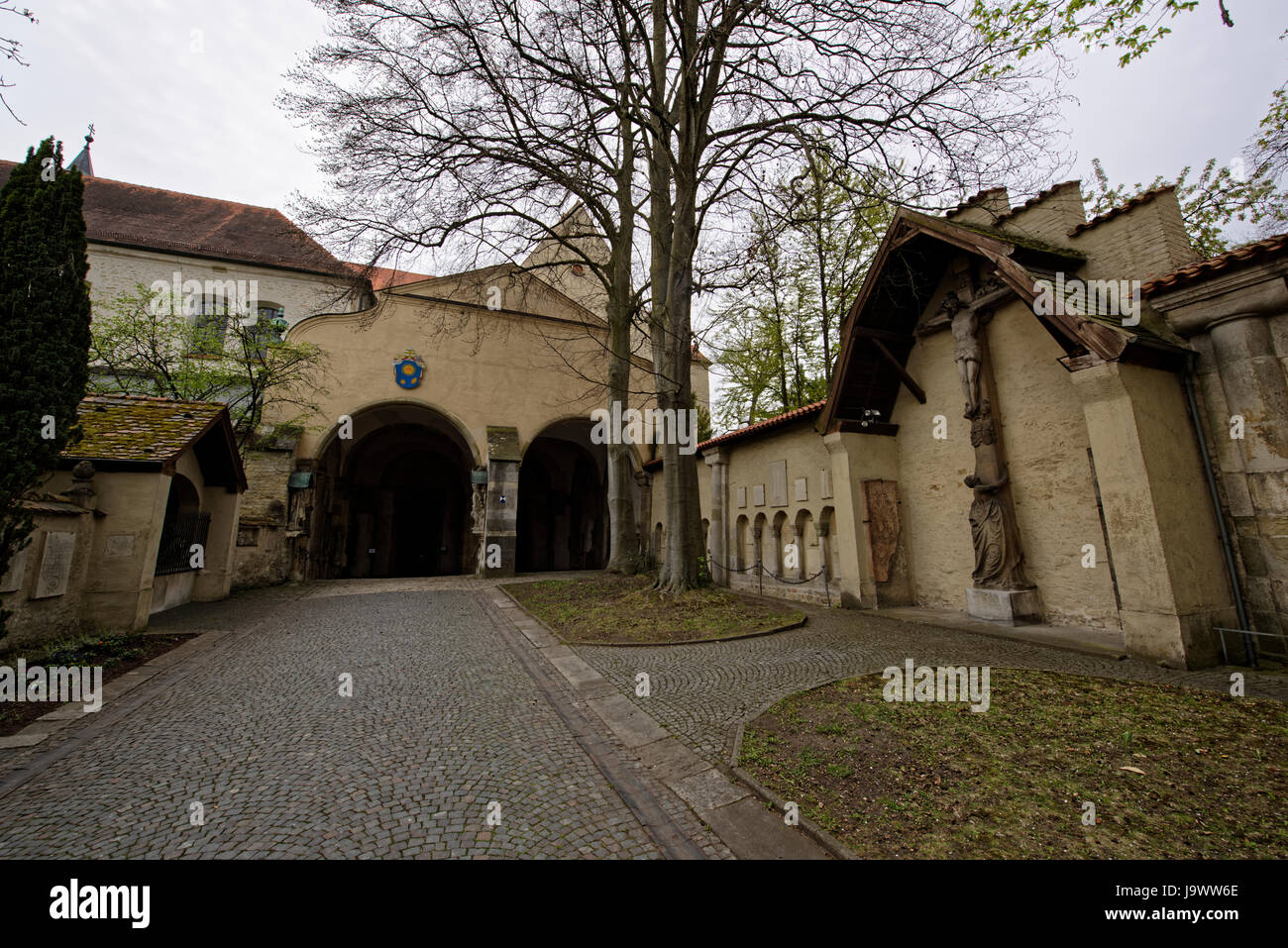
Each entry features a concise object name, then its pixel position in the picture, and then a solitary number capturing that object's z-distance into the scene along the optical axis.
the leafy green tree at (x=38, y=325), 5.26
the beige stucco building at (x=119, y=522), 6.25
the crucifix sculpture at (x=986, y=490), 7.07
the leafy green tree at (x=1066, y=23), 5.97
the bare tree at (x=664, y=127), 7.77
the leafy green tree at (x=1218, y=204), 12.45
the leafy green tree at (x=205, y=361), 13.59
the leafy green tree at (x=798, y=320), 12.77
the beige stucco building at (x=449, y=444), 15.89
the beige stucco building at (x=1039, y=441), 5.15
